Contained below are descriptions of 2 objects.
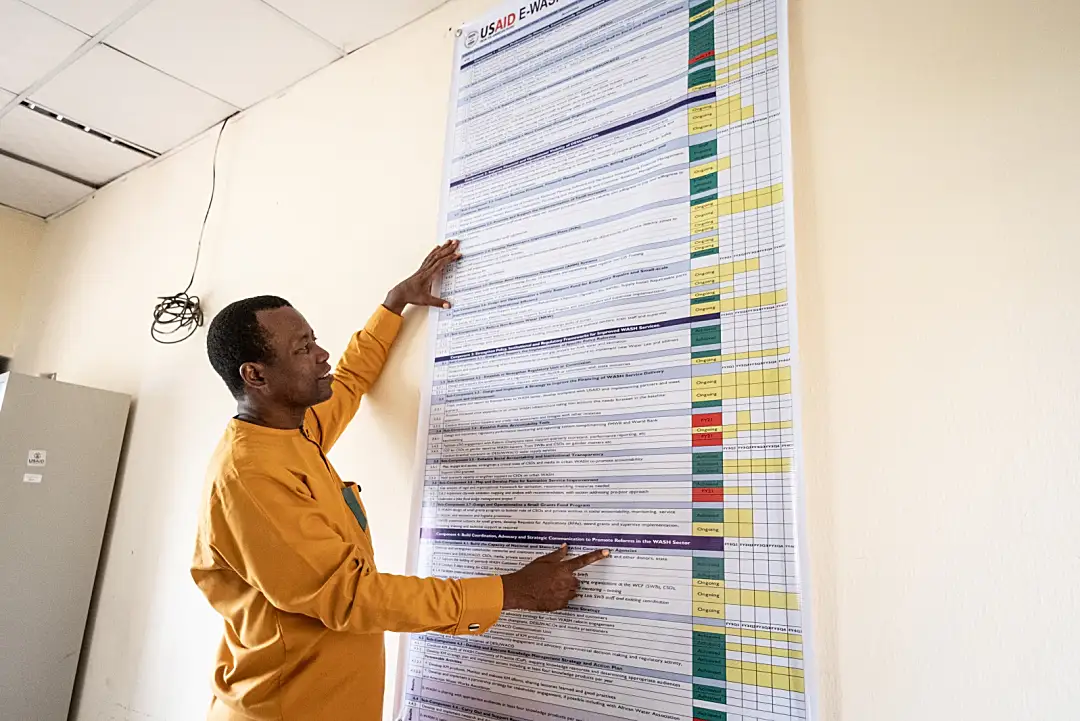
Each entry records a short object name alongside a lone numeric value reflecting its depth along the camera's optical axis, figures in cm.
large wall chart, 111
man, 115
